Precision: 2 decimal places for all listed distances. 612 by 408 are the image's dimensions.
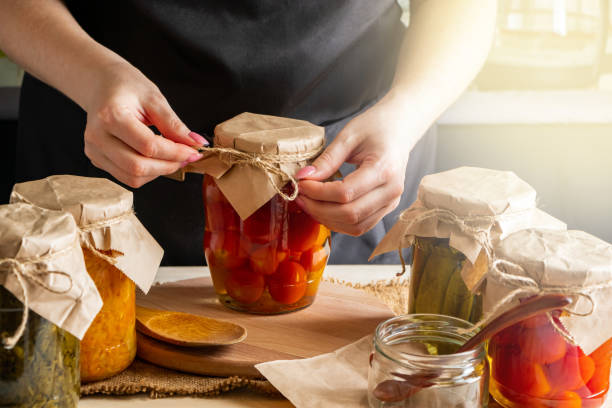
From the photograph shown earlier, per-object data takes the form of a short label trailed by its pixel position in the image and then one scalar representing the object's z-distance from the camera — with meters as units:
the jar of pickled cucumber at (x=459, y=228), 0.82
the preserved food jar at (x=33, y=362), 0.67
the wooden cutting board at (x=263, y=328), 0.87
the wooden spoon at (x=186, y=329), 0.88
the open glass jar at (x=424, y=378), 0.71
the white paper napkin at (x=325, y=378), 0.79
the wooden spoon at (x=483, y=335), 0.68
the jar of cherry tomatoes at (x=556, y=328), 0.70
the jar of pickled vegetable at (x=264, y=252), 0.94
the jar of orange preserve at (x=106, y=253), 0.78
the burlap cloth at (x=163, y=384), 0.82
